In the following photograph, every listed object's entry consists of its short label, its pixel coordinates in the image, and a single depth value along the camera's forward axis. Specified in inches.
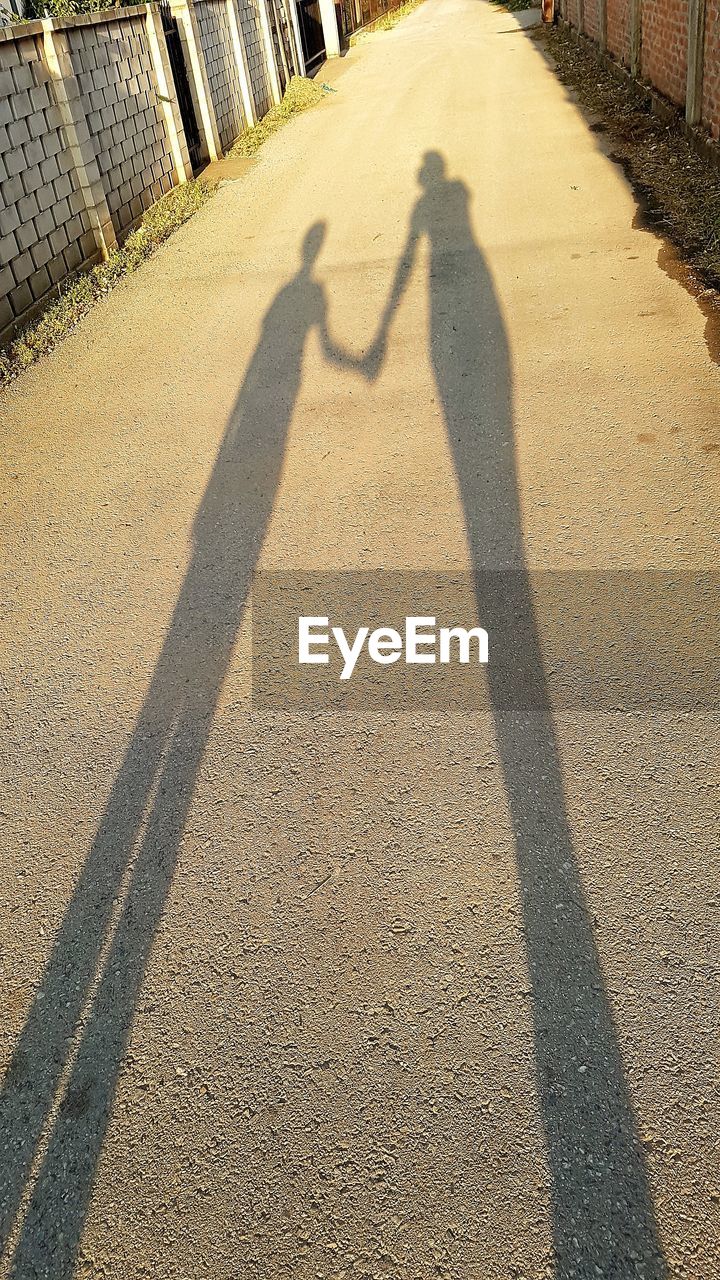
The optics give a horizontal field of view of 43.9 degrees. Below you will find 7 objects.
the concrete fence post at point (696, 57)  379.2
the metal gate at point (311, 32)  868.1
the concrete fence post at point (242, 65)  615.2
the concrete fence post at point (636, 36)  512.4
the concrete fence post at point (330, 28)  949.8
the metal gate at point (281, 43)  737.0
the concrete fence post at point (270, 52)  697.0
